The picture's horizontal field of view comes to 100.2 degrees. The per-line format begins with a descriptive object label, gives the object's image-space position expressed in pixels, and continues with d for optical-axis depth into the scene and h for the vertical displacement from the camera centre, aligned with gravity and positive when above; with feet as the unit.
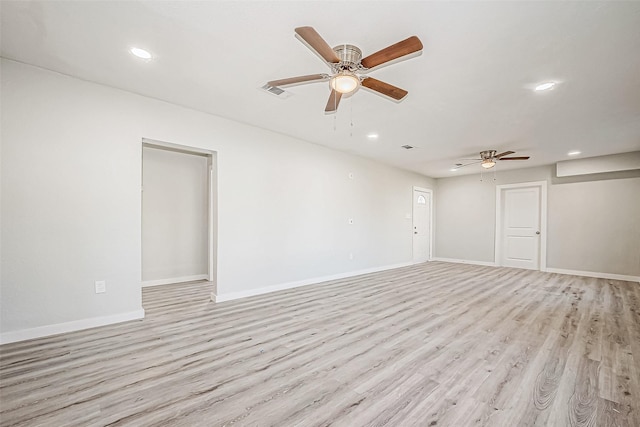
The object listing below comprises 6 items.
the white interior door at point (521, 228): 23.24 -1.42
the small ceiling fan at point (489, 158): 17.84 +3.61
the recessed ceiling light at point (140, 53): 7.97 +4.71
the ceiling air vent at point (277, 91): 10.09 +4.57
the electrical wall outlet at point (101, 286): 10.02 -3.00
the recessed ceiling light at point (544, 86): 9.44 +4.52
